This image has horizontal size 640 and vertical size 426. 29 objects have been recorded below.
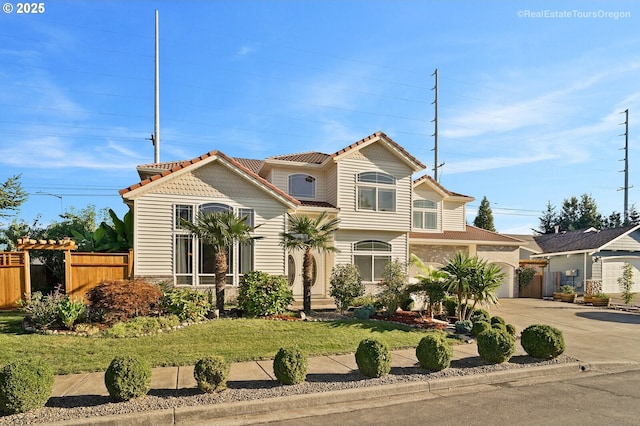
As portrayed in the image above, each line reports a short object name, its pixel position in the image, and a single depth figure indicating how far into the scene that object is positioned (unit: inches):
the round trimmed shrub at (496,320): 475.2
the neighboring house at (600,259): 1016.2
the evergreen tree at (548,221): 2456.9
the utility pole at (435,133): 1365.7
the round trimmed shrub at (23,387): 214.1
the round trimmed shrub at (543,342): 345.7
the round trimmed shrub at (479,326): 422.0
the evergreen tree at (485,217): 1688.0
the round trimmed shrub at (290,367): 268.4
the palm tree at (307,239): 530.6
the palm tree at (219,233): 480.1
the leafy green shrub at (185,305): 444.1
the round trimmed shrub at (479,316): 499.1
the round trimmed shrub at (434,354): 307.3
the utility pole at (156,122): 940.0
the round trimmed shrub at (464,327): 463.1
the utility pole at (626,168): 1740.9
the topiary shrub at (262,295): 486.6
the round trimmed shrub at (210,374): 250.7
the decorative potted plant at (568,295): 893.0
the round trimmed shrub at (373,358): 288.5
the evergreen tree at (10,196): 714.2
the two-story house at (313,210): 564.7
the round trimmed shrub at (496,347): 329.4
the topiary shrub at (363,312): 522.9
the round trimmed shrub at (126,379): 233.3
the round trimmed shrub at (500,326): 447.3
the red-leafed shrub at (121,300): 418.9
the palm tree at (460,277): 490.9
